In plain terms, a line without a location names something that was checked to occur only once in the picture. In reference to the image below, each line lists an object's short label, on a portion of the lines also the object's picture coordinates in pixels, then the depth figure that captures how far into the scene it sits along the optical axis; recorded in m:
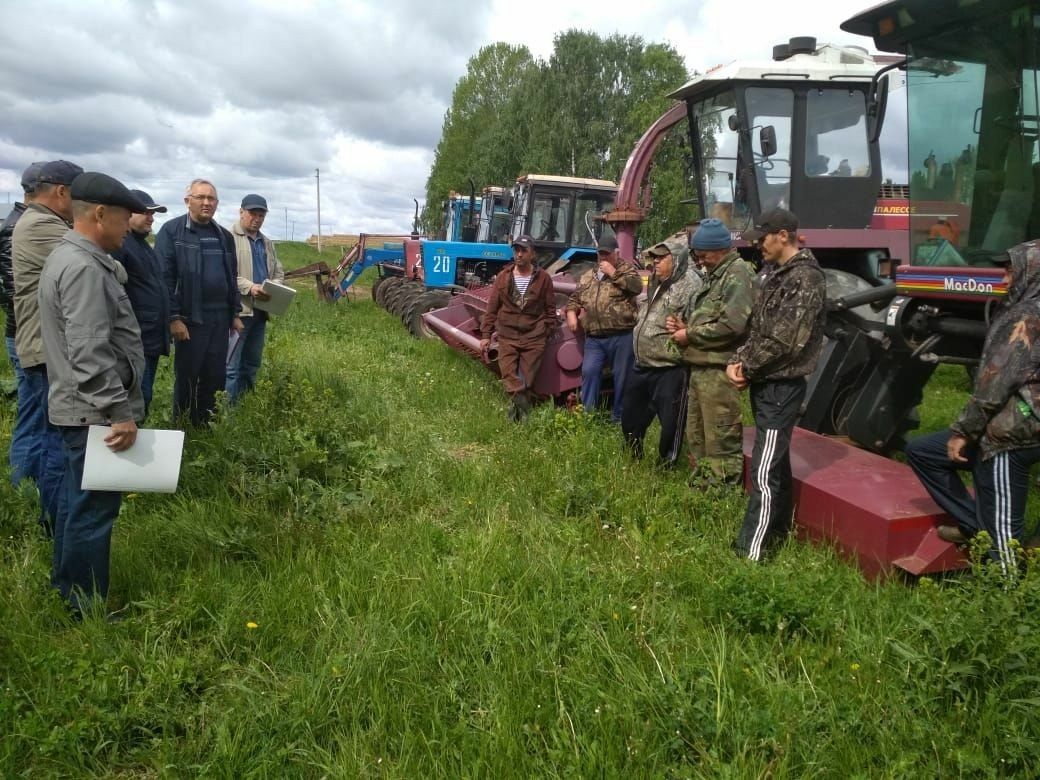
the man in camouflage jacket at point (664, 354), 4.60
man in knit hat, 4.00
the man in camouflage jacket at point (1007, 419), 2.76
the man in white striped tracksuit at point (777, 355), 3.41
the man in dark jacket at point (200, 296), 4.91
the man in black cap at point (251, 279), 5.68
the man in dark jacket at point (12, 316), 3.72
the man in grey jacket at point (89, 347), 2.69
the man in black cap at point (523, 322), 6.33
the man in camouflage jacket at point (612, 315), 5.60
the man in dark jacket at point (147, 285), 3.97
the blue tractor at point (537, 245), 12.68
